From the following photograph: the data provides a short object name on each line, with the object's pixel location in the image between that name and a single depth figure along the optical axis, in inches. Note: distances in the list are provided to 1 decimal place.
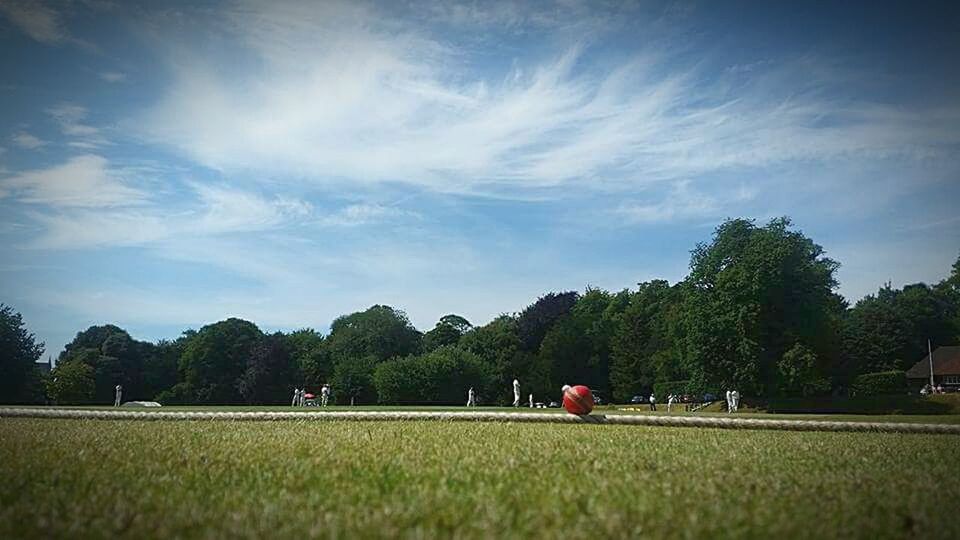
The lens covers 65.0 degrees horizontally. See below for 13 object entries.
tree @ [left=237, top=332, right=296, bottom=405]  3152.1
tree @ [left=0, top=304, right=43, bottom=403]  2397.9
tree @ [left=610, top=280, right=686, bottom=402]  2819.9
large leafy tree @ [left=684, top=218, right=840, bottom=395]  2027.6
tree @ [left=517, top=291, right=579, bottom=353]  3565.5
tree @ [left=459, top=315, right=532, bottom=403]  3153.8
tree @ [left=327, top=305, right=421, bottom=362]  3870.6
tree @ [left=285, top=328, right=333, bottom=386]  3314.5
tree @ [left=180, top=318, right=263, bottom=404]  3289.9
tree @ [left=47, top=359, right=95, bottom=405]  2768.2
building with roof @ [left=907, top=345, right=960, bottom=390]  3508.9
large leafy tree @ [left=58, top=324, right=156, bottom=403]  3248.0
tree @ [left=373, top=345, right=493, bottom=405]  2864.2
